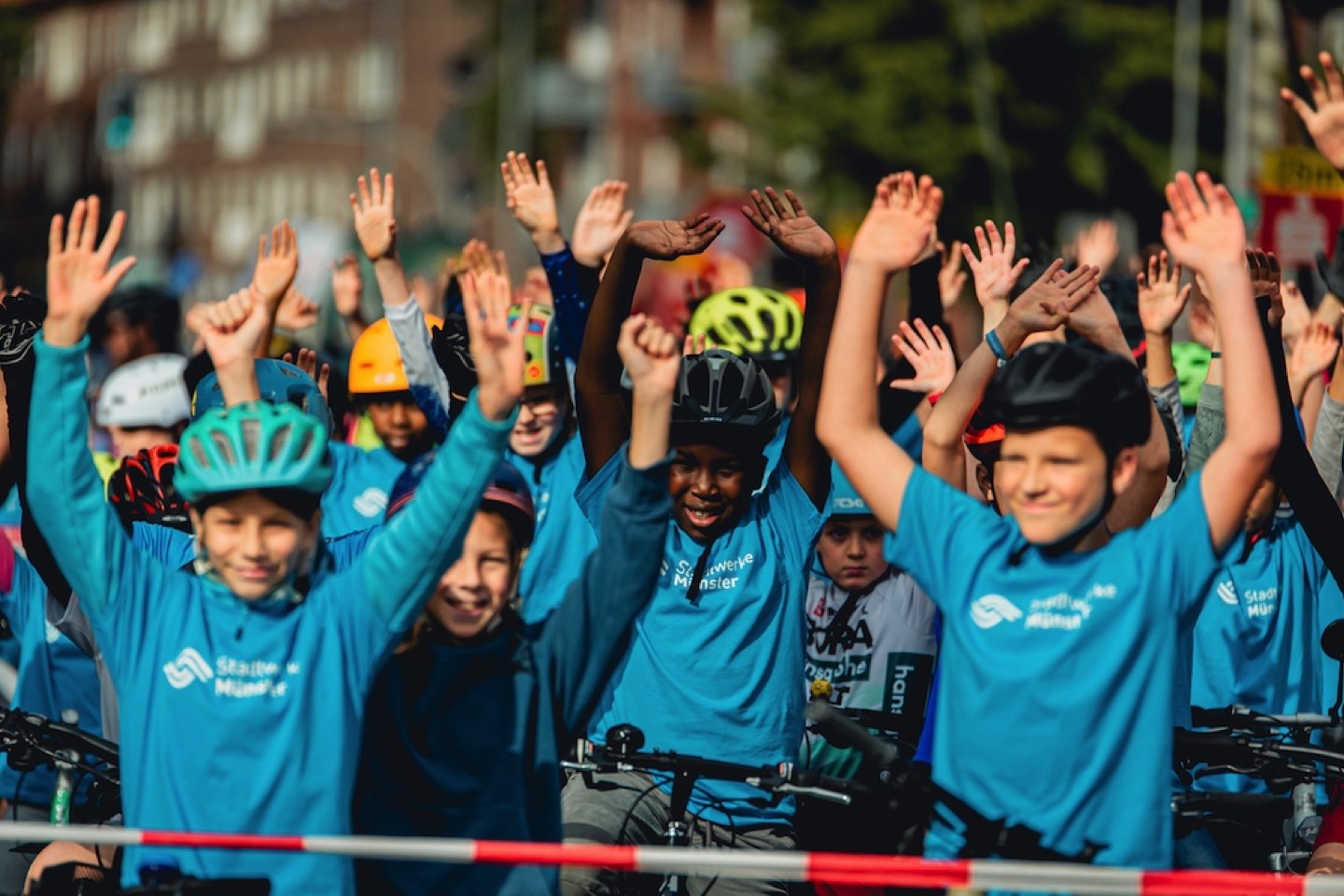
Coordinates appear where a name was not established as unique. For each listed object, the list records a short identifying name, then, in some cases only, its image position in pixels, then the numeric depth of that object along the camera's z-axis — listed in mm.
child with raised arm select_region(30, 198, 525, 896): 10937
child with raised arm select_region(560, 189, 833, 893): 14297
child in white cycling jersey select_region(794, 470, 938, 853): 15594
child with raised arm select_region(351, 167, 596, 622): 17500
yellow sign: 31406
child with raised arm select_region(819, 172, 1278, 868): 10898
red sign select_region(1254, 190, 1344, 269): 29328
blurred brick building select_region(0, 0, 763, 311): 135125
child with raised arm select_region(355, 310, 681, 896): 11484
